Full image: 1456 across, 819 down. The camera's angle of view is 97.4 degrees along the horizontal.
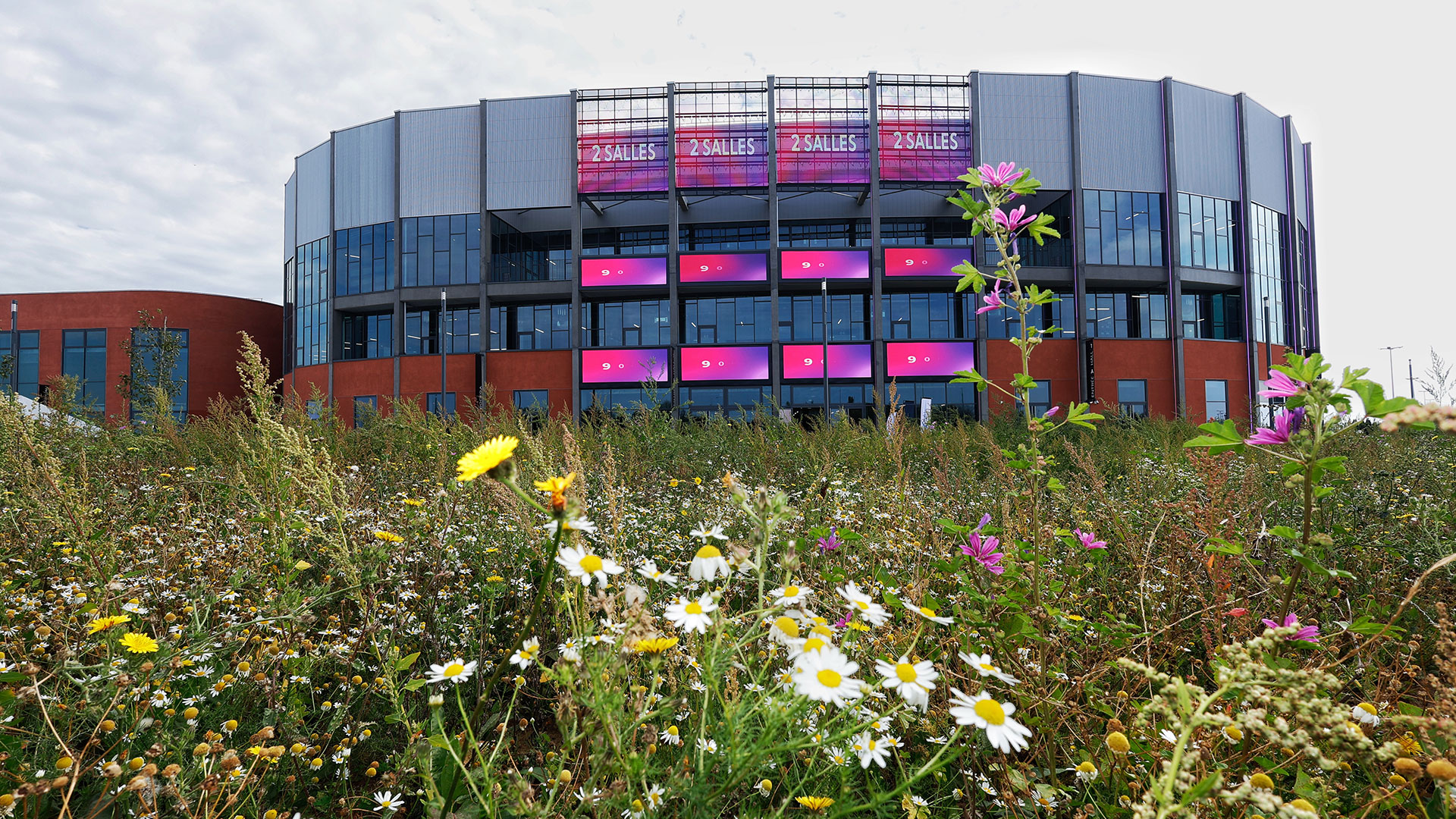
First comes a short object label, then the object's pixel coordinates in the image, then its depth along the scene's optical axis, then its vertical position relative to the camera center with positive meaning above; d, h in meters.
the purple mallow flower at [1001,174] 2.00 +0.81
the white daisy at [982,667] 0.98 -0.38
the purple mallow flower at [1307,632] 1.19 -0.38
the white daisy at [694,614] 0.98 -0.29
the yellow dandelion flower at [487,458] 0.84 -0.03
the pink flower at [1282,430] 1.22 +0.00
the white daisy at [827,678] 0.79 -0.32
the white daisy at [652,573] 1.02 -0.23
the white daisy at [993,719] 0.80 -0.38
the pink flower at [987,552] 1.77 -0.34
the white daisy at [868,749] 0.92 -0.49
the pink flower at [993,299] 2.01 +0.43
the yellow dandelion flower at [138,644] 1.48 -0.49
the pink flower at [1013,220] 1.96 +0.67
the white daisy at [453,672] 1.07 -0.41
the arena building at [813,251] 24.88 +7.36
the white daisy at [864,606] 1.07 -0.29
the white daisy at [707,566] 1.01 -0.21
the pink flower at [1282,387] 1.11 +0.08
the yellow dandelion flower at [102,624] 1.53 -0.46
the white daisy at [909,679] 0.90 -0.35
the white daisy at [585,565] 0.91 -0.19
